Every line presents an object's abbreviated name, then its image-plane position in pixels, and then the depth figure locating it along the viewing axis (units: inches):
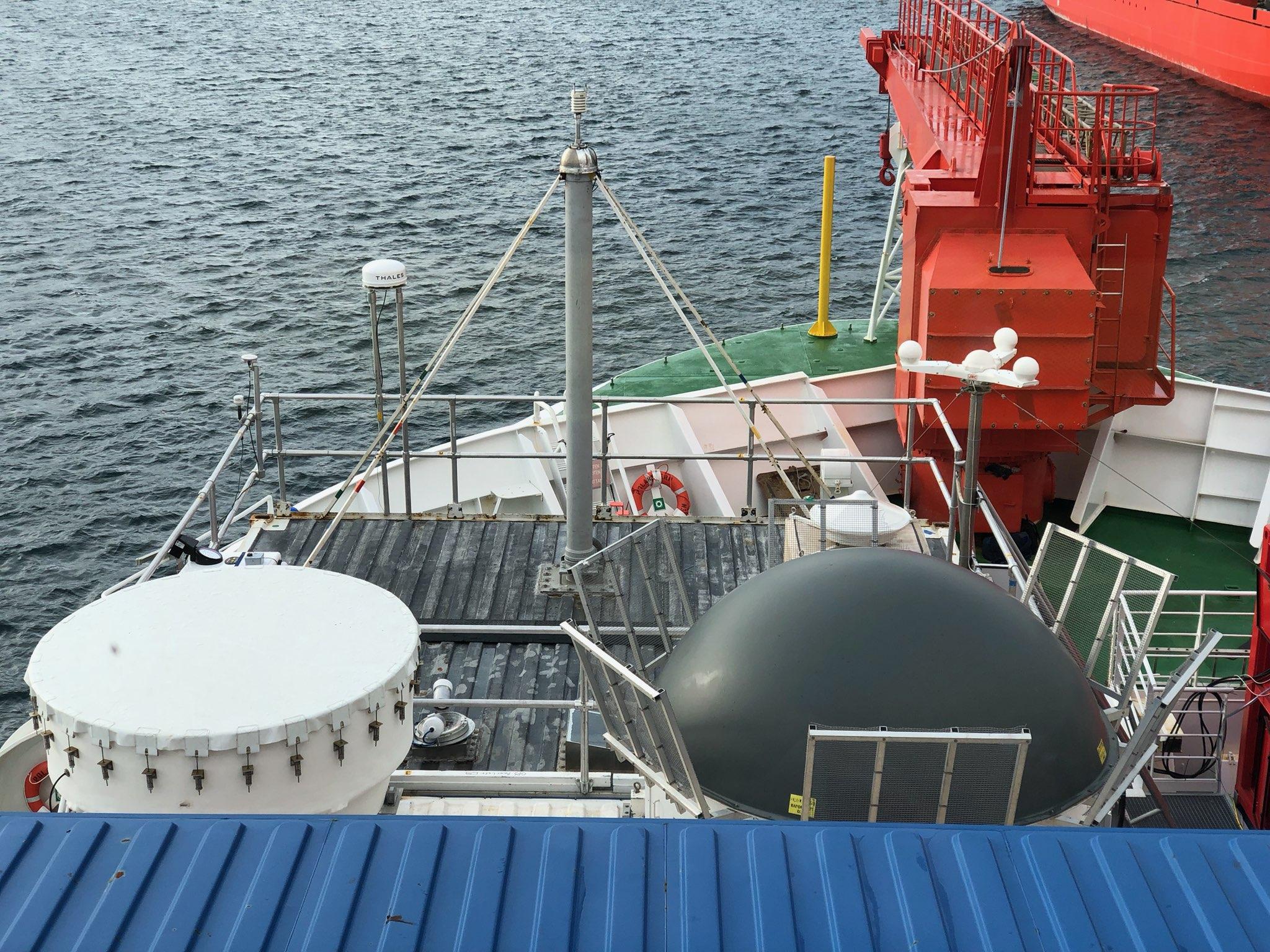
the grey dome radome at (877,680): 303.9
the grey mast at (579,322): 502.9
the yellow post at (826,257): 1098.1
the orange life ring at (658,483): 807.7
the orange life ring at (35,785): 436.1
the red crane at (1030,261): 771.4
